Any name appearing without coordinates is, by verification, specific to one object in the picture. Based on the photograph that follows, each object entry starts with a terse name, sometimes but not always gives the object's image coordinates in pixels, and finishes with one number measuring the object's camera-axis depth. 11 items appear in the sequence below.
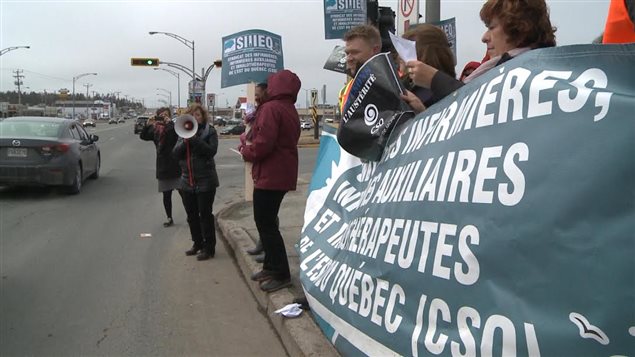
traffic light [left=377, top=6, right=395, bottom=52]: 6.91
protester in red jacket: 4.17
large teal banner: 1.40
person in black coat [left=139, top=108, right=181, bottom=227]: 7.05
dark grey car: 9.59
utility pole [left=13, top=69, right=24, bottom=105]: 93.88
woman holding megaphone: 5.59
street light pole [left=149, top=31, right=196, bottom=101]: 39.53
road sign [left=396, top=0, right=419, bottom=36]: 6.00
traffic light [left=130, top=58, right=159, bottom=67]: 33.62
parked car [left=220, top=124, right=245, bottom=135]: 53.09
